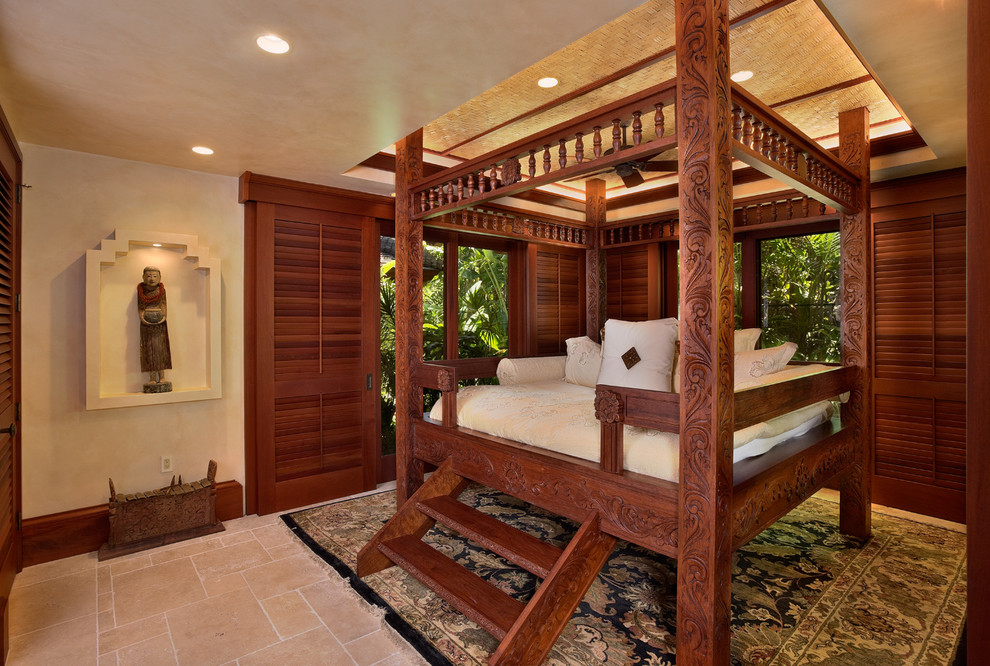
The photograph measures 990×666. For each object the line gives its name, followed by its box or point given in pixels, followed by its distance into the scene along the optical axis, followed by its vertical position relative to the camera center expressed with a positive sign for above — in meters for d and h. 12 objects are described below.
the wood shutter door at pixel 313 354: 3.62 -0.14
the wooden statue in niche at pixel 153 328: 3.20 +0.06
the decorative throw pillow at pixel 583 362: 3.84 -0.21
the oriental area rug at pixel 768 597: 2.03 -1.26
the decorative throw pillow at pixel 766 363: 3.00 -0.18
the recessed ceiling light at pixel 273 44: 1.86 +1.10
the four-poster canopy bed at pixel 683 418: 1.65 -0.34
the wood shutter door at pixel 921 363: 3.41 -0.22
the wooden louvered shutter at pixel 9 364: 2.36 -0.13
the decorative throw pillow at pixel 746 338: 3.64 -0.04
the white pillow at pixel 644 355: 2.69 -0.11
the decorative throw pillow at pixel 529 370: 3.66 -0.26
